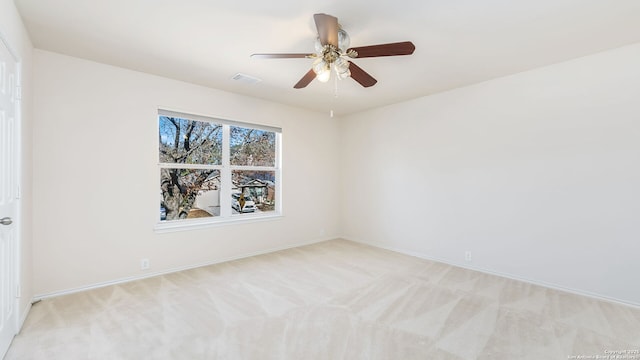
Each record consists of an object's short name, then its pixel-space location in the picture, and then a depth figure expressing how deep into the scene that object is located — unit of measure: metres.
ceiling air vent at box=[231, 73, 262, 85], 3.49
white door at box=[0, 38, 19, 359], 1.91
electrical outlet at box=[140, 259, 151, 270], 3.43
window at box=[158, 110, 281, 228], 3.80
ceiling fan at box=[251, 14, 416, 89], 2.01
